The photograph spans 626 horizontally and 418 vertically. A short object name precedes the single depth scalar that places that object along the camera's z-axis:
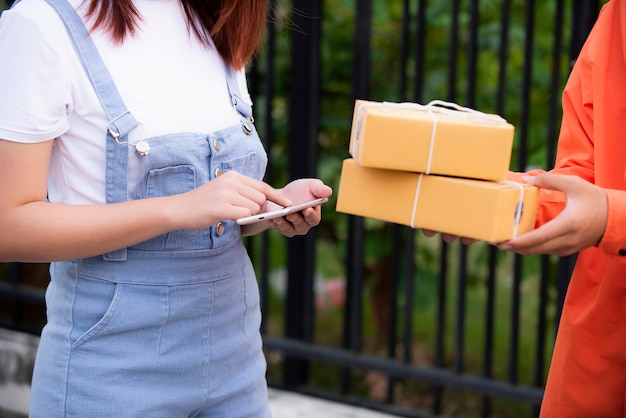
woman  1.83
